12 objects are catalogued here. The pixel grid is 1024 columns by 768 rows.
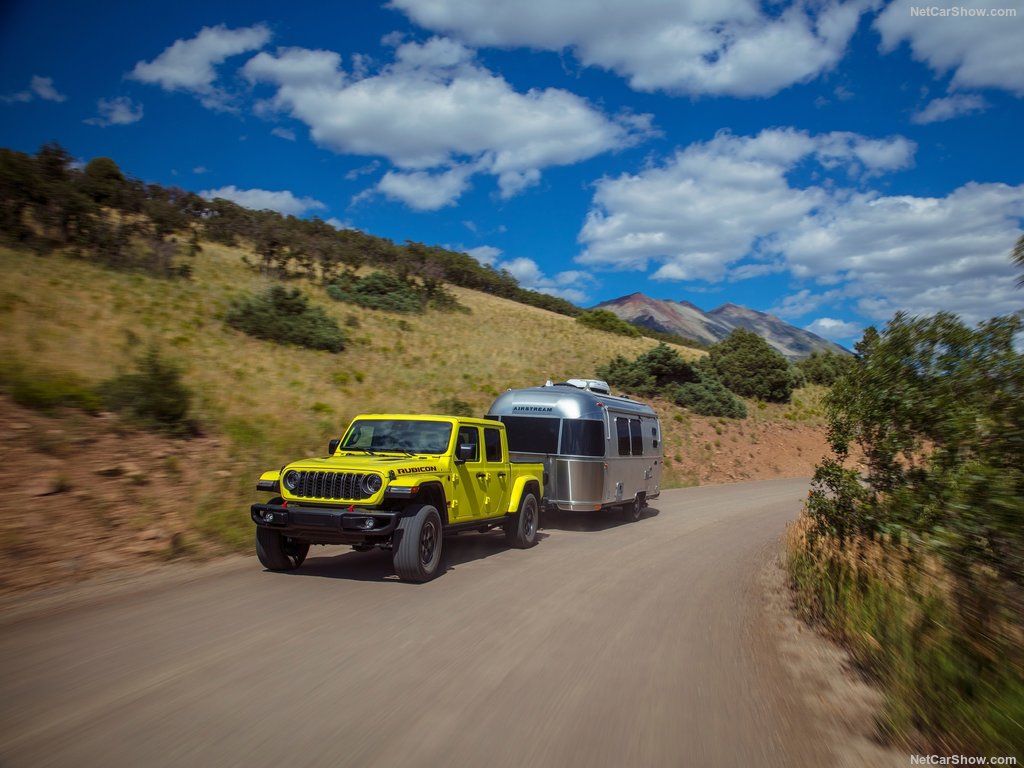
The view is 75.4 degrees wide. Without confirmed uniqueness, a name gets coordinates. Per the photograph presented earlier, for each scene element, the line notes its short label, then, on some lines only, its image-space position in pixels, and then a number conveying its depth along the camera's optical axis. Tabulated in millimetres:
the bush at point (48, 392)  10789
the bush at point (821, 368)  46744
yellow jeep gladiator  7387
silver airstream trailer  12125
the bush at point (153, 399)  12203
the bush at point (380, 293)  41906
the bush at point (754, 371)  41281
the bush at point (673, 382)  34312
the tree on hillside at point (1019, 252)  4905
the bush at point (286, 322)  27859
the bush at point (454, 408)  22347
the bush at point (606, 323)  64000
